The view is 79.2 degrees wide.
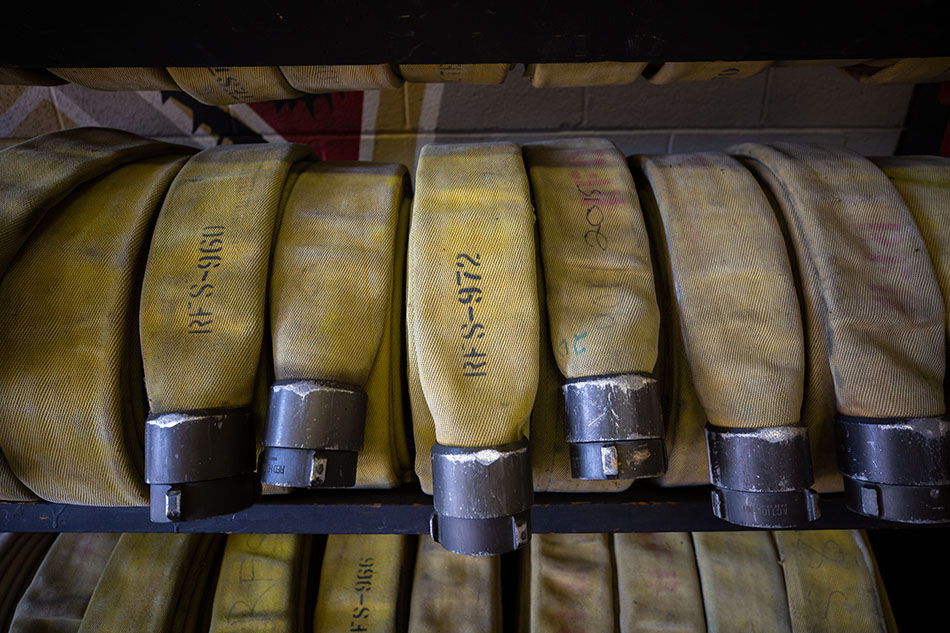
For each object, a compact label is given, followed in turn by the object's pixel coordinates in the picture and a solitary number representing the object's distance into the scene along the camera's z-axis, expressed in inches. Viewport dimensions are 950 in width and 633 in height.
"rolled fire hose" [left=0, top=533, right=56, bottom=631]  39.7
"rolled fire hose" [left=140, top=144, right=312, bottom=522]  24.7
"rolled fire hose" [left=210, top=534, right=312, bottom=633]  36.4
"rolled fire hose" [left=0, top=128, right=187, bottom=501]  27.7
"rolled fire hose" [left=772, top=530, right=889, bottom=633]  36.2
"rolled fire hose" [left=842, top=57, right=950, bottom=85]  29.5
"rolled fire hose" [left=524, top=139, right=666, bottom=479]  24.2
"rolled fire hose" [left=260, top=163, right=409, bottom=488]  24.6
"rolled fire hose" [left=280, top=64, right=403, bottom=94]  28.9
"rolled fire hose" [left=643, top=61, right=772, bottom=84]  29.1
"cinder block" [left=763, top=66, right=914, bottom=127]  55.4
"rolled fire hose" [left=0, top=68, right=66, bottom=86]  27.5
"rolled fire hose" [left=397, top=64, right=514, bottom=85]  29.4
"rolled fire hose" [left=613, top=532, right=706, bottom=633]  37.6
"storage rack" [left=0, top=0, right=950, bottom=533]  24.5
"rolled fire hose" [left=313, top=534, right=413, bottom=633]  37.5
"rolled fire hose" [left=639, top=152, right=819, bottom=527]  25.2
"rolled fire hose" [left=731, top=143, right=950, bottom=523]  24.5
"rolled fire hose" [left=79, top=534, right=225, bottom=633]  35.6
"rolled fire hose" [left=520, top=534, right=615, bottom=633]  37.9
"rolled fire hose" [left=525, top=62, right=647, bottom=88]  29.2
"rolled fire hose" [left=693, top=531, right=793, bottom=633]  36.9
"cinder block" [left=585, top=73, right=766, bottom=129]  55.2
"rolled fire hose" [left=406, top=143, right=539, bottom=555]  23.8
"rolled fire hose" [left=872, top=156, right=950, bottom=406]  28.7
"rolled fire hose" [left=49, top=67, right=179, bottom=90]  28.7
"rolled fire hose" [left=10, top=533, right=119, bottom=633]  38.0
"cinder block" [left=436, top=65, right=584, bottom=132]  54.7
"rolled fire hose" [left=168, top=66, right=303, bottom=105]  28.9
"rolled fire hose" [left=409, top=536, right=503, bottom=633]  37.4
